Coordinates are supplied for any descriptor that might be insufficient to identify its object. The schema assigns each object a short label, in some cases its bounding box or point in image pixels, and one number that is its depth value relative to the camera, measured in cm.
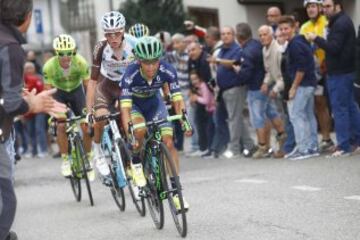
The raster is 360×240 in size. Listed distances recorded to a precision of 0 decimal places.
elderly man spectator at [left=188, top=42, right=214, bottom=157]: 1648
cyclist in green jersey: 1245
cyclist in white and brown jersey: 1083
